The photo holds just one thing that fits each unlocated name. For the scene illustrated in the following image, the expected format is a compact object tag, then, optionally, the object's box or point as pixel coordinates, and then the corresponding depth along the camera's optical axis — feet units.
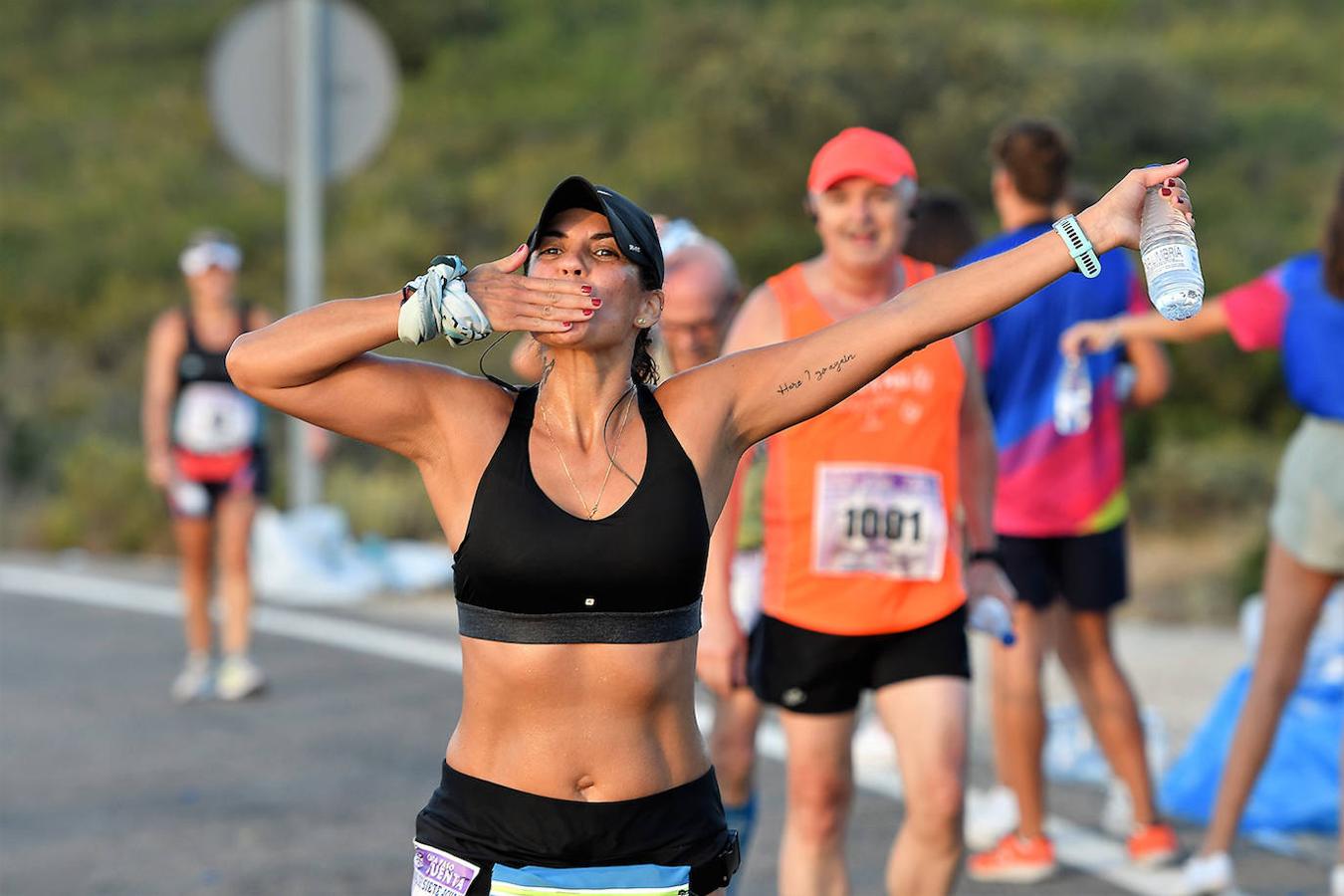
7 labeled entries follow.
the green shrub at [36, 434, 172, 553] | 104.78
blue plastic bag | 46.26
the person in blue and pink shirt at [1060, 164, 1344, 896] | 39.09
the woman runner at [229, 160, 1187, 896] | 22.75
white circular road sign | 83.20
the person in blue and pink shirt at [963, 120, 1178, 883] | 43.52
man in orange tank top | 33.96
